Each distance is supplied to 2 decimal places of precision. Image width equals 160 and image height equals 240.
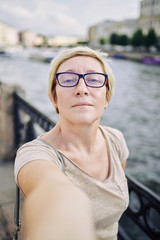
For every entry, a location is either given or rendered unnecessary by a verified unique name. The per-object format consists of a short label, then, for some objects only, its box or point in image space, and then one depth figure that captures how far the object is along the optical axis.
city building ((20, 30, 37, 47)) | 132.25
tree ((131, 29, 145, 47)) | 57.62
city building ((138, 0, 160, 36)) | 69.75
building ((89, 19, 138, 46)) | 90.94
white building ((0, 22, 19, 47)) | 112.11
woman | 0.99
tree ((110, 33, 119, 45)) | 71.74
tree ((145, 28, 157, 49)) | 55.19
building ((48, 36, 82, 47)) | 140.75
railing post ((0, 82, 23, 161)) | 3.83
